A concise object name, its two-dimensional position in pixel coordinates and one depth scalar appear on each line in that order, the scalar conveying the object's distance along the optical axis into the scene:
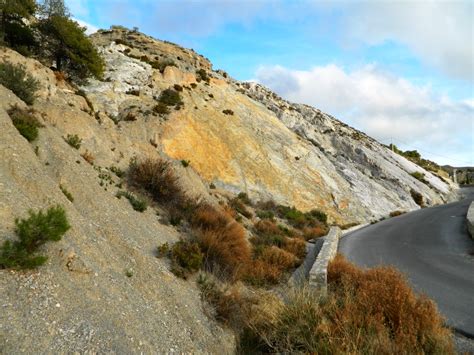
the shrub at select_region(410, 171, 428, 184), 46.84
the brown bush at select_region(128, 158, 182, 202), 13.10
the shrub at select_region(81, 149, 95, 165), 12.53
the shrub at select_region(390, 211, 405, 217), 32.12
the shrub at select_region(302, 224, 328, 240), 20.76
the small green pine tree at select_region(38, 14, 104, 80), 19.28
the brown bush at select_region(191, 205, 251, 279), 10.30
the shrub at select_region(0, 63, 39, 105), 12.25
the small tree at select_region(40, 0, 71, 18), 20.29
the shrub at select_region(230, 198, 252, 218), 19.23
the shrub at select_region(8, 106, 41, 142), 9.94
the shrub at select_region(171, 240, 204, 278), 9.03
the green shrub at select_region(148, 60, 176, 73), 29.34
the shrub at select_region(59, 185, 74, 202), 8.90
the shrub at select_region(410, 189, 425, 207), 39.81
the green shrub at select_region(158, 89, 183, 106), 25.82
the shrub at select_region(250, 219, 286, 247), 15.50
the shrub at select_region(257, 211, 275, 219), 20.55
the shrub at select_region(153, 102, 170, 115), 23.94
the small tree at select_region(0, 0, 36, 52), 17.34
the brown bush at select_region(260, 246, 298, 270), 12.48
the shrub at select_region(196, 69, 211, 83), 33.08
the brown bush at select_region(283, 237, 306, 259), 15.08
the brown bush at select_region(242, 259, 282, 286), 10.65
